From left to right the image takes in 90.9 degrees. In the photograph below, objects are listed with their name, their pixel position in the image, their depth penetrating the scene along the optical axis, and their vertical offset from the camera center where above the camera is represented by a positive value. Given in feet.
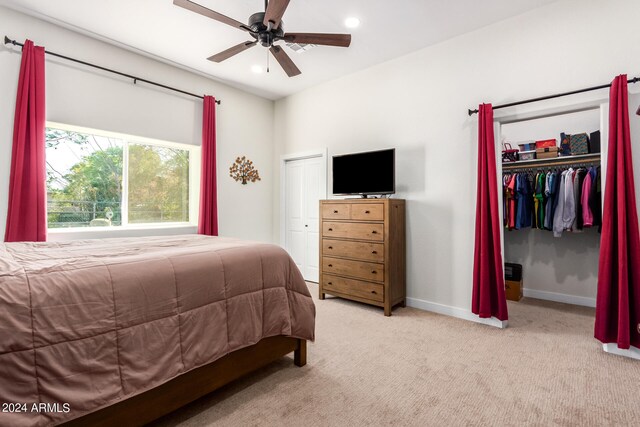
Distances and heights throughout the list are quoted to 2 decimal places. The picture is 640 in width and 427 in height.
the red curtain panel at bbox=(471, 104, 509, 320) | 9.70 -0.76
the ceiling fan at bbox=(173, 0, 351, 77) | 6.88 +4.31
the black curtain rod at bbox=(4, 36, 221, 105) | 9.37 +4.94
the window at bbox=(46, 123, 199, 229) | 10.92 +1.11
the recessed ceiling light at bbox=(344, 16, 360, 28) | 9.98 +6.01
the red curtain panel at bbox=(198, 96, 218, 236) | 13.83 +1.39
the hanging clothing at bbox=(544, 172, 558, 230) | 11.91 +0.42
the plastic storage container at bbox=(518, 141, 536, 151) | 13.27 +2.69
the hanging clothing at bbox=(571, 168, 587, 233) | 11.39 +0.52
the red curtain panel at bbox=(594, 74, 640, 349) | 7.67 -0.86
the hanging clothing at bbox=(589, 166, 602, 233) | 11.02 +0.36
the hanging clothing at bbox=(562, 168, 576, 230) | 11.38 +0.22
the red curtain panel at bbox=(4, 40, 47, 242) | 9.21 +1.47
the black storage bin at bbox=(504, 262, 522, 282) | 13.01 -2.61
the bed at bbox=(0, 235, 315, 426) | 3.77 -1.77
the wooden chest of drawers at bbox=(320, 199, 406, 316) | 11.25 -1.60
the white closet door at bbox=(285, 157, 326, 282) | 15.88 -0.14
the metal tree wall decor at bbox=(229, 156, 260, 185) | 15.67 +1.89
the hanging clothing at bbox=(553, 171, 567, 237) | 11.62 +0.06
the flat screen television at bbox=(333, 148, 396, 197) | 11.90 +1.42
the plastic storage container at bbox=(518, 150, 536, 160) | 13.12 +2.29
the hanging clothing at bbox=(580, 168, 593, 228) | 10.89 +0.22
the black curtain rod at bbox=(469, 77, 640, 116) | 8.06 +3.28
